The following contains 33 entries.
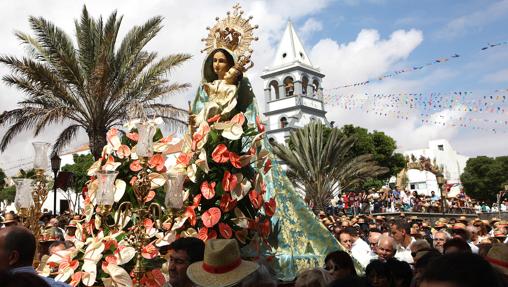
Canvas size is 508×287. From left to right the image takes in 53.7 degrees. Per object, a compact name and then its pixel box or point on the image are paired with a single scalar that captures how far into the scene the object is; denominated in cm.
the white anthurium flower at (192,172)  467
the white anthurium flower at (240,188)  458
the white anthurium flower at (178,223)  455
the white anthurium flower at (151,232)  455
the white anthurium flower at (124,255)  420
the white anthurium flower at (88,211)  486
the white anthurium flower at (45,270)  442
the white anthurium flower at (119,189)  486
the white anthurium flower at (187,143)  488
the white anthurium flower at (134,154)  509
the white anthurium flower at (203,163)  462
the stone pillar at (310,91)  4969
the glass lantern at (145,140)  460
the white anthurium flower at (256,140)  493
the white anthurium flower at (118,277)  409
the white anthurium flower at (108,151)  512
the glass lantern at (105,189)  443
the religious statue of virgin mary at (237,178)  462
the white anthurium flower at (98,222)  473
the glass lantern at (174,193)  439
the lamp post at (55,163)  1075
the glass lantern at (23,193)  541
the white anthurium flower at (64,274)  411
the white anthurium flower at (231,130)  471
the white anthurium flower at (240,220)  466
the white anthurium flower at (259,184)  478
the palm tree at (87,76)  1105
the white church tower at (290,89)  4812
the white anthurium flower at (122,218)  473
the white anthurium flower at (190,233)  449
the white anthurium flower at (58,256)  435
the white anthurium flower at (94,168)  494
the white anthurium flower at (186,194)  472
